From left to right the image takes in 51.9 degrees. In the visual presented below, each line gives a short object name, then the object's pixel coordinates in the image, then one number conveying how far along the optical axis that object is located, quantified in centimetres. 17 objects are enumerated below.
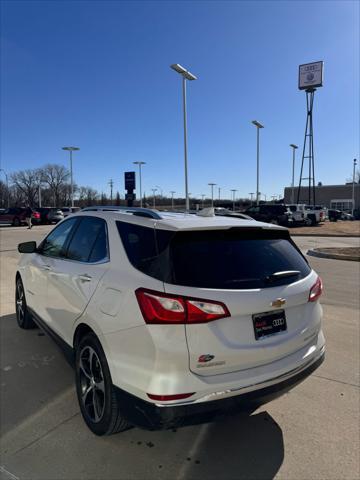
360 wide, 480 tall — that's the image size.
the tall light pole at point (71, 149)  4650
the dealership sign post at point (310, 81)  4912
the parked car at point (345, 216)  5193
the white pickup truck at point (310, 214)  3338
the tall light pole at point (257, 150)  3878
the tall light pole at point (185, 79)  2106
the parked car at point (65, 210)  4158
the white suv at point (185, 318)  219
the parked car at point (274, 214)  3191
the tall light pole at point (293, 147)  5707
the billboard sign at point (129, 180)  1980
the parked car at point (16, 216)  3538
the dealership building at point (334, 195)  7375
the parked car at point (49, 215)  3709
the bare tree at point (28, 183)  10212
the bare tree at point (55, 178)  10662
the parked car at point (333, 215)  4407
